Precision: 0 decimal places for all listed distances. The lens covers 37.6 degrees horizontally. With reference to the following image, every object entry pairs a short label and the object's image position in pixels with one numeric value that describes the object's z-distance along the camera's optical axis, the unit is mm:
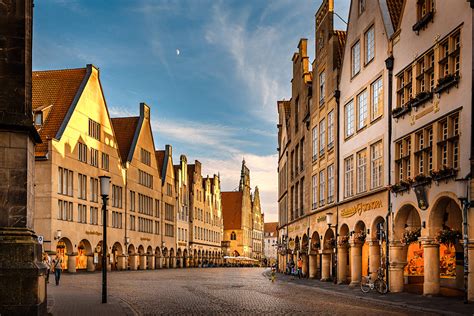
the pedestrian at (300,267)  49688
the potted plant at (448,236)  24603
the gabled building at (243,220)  143500
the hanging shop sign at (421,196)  25938
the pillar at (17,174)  13336
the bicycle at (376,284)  28375
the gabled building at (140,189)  73438
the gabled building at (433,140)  23047
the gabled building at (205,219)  106812
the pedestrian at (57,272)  35438
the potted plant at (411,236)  28109
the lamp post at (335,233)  38291
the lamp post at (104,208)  21797
